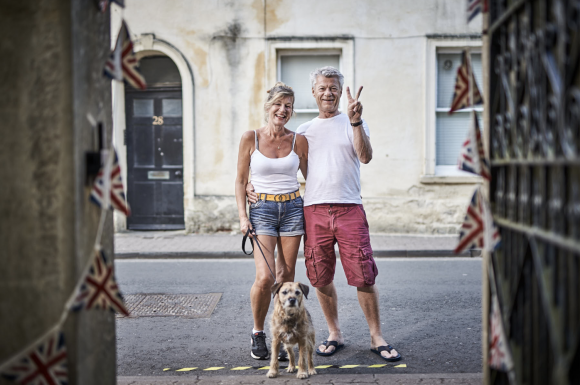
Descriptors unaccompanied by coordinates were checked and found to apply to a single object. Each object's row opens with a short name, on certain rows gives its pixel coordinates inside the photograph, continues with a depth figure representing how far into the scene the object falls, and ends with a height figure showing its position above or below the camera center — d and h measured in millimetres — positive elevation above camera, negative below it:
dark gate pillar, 2285 +30
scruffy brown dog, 3965 -1136
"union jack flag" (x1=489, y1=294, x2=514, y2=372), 2359 -746
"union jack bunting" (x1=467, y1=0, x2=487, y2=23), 2555 +733
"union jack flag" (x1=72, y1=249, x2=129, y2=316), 2373 -505
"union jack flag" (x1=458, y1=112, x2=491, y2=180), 2533 +63
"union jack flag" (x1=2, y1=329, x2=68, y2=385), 2291 -786
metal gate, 1723 -43
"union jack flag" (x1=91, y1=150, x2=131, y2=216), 2447 -86
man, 4336 -286
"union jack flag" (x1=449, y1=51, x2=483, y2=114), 2572 +360
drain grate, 5867 -1470
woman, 4352 -223
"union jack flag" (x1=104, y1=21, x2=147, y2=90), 2553 +490
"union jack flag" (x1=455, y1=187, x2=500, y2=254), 2449 -258
